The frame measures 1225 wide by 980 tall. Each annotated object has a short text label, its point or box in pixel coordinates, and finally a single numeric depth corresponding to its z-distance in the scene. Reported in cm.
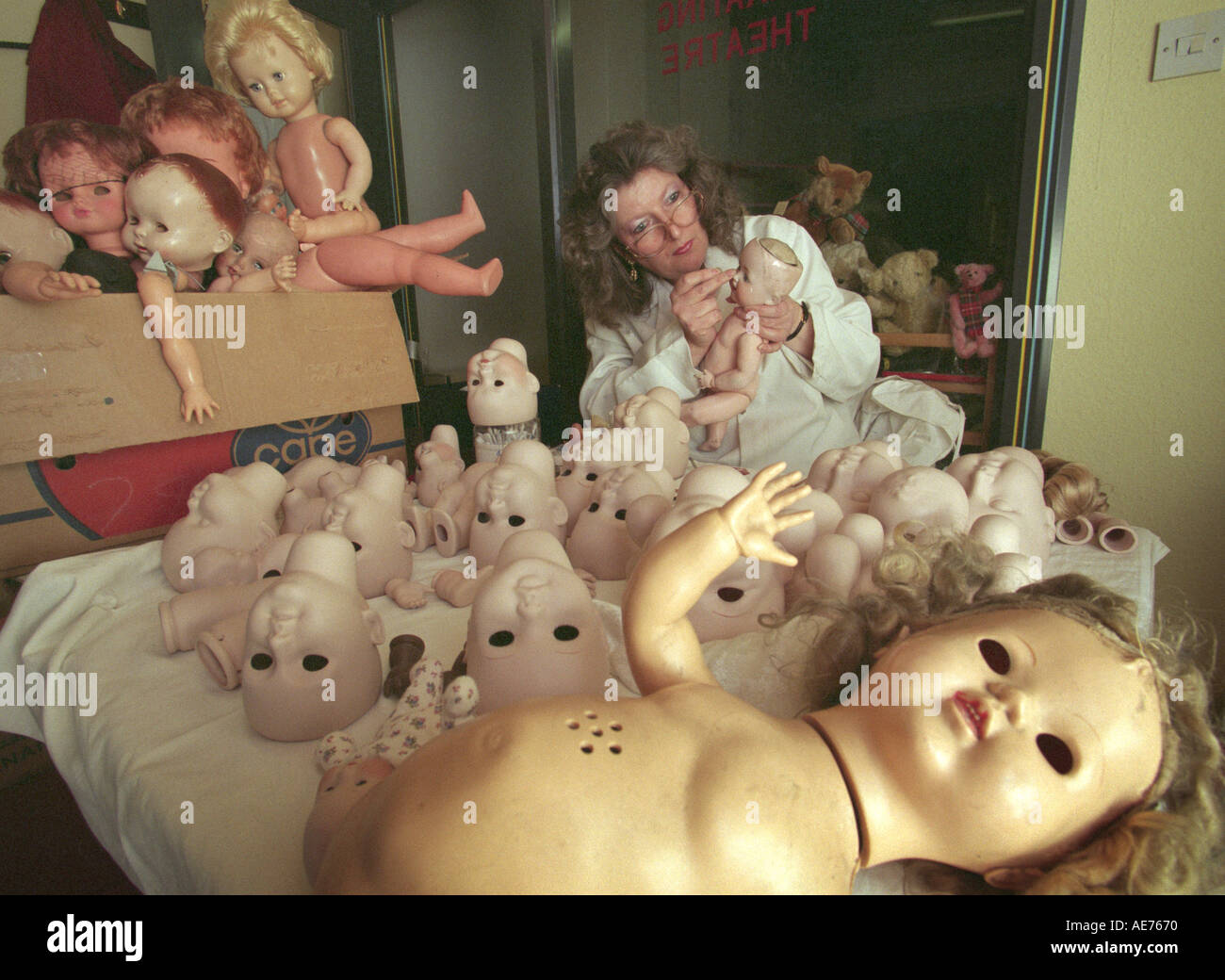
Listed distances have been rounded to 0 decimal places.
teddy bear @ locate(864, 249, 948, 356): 205
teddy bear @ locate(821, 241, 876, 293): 220
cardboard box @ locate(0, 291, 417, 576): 133
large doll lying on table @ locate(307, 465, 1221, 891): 51
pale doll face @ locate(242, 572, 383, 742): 83
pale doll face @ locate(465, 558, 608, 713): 80
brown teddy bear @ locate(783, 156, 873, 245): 215
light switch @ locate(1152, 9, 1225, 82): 159
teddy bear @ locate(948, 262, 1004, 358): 187
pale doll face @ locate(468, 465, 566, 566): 120
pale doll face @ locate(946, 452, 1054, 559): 110
